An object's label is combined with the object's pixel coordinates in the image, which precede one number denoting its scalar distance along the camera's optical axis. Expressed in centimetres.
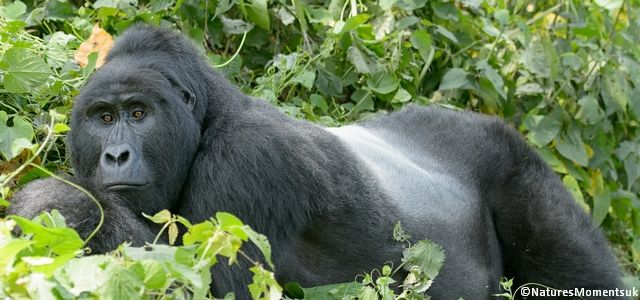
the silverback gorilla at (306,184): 780
